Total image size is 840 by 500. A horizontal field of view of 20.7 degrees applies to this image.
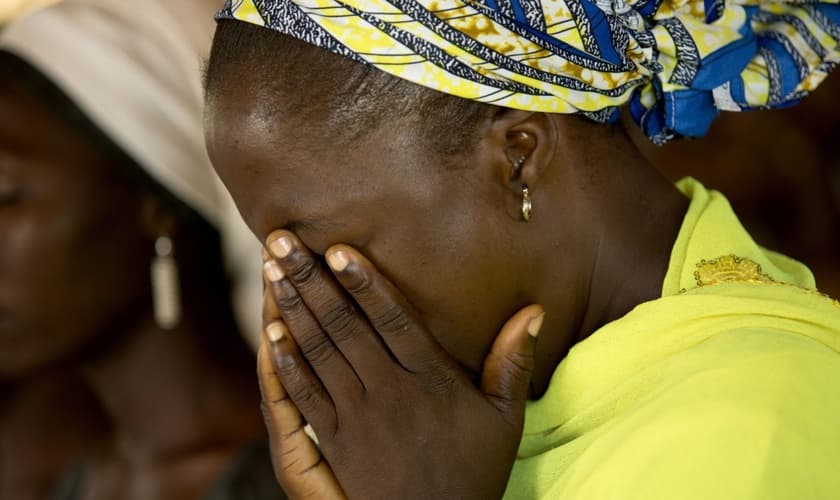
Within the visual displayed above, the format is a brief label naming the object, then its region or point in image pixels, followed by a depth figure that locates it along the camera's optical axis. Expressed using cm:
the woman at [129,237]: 196
